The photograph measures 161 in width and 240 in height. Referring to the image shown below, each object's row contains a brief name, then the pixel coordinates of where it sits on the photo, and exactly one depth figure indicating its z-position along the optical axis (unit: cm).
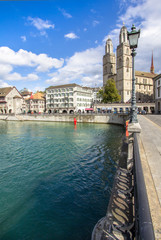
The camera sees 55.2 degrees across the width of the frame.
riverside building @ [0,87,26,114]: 8806
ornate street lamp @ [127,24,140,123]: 912
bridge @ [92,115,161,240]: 224
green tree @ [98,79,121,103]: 6575
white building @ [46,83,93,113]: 8206
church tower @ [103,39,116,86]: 9088
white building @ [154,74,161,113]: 4826
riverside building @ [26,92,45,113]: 9279
